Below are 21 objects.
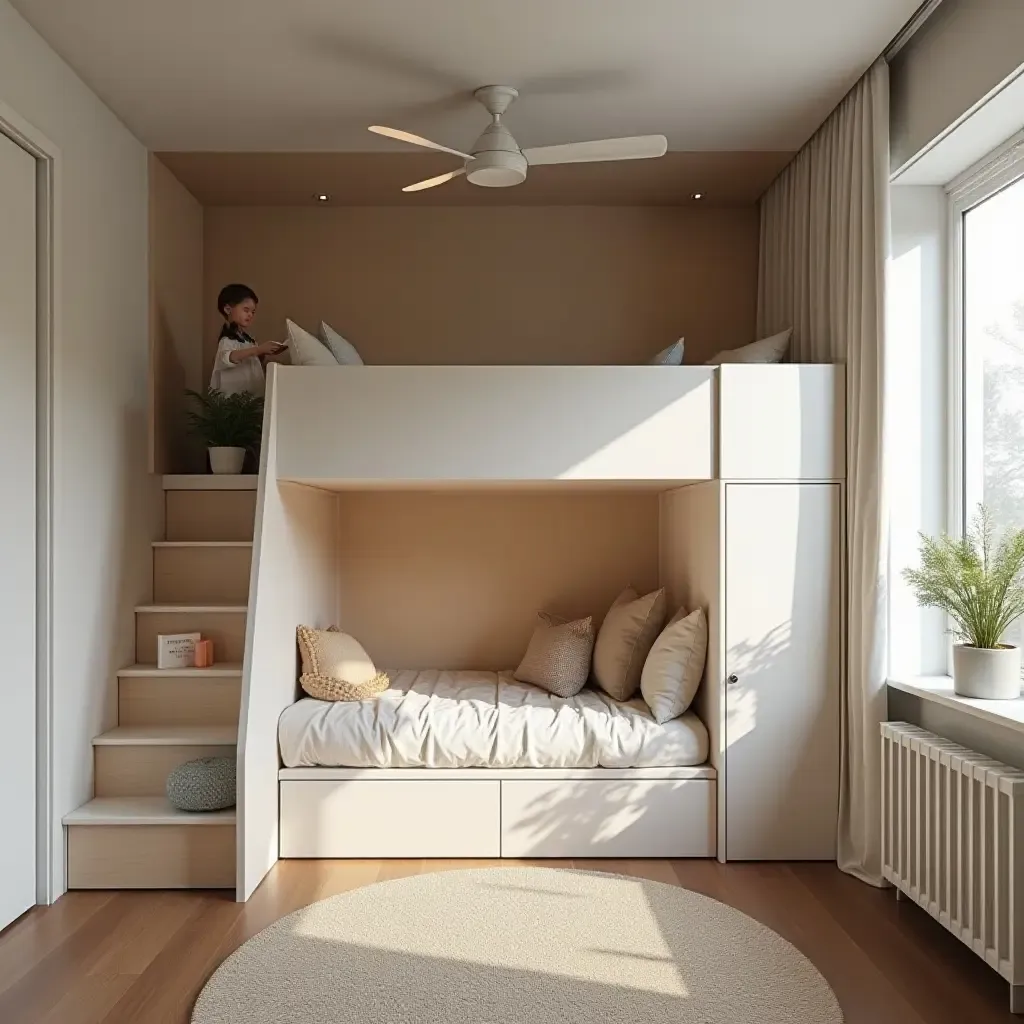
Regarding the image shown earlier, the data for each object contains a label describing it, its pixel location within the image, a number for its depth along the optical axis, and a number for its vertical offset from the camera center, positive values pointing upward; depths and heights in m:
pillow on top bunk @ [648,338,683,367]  3.83 +0.57
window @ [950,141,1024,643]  3.19 +0.54
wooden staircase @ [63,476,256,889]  3.36 -0.79
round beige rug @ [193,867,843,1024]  2.48 -1.23
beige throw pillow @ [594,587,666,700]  4.06 -0.56
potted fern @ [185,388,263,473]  4.22 +0.34
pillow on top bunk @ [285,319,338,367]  3.74 +0.58
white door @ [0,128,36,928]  3.05 -0.07
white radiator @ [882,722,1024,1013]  2.48 -0.91
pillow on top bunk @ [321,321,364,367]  4.01 +0.63
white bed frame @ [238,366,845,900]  3.67 +0.16
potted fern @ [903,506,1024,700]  2.95 -0.28
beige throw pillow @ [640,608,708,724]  3.76 -0.60
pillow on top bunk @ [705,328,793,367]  3.92 +0.60
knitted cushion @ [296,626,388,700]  3.88 -0.64
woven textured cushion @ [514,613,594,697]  4.12 -0.63
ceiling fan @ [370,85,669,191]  3.36 +1.19
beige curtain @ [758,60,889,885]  3.42 +0.54
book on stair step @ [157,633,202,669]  3.84 -0.55
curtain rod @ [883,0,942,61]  3.01 +1.49
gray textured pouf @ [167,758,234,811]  3.36 -0.93
